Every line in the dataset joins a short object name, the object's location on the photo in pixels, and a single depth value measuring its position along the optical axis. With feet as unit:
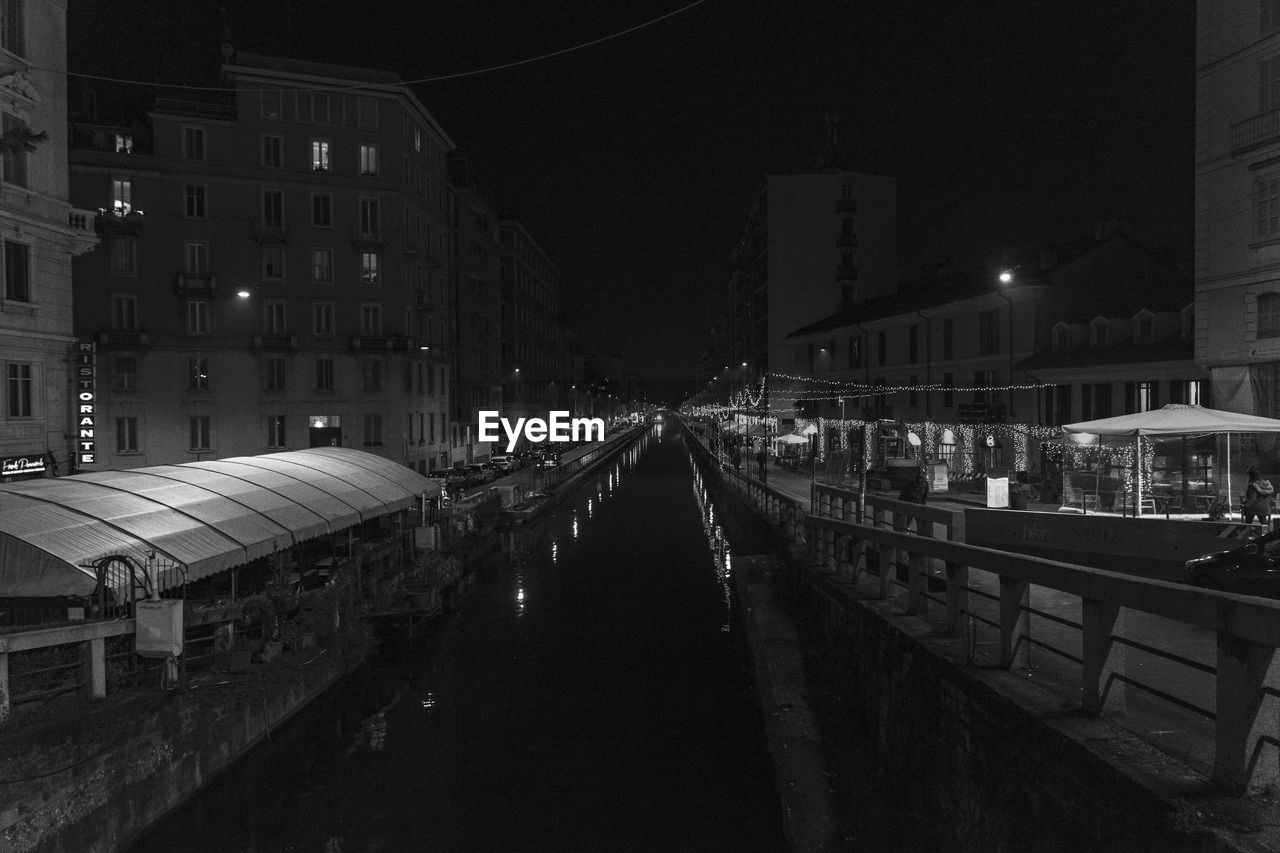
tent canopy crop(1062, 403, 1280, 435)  58.70
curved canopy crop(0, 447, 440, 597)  41.29
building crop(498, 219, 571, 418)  271.90
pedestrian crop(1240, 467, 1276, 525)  56.03
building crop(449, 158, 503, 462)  216.54
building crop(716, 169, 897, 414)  233.96
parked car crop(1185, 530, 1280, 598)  30.25
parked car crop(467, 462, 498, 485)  164.96
